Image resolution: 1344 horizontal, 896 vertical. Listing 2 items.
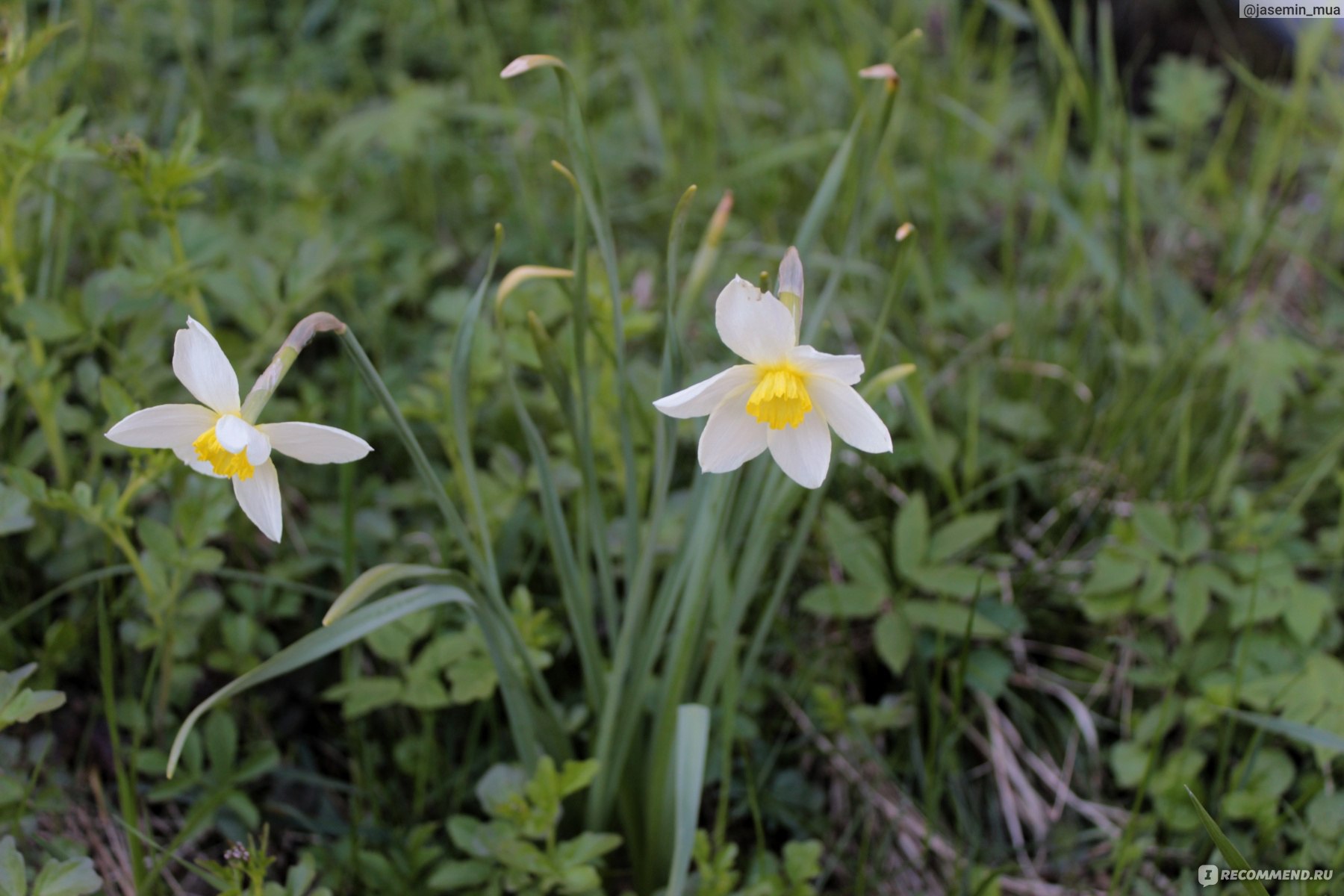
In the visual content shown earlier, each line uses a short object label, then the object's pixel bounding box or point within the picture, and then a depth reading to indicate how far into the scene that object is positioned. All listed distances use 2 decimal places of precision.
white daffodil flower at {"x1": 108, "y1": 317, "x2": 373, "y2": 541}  0.84
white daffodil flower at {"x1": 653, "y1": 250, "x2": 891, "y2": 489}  0.84
